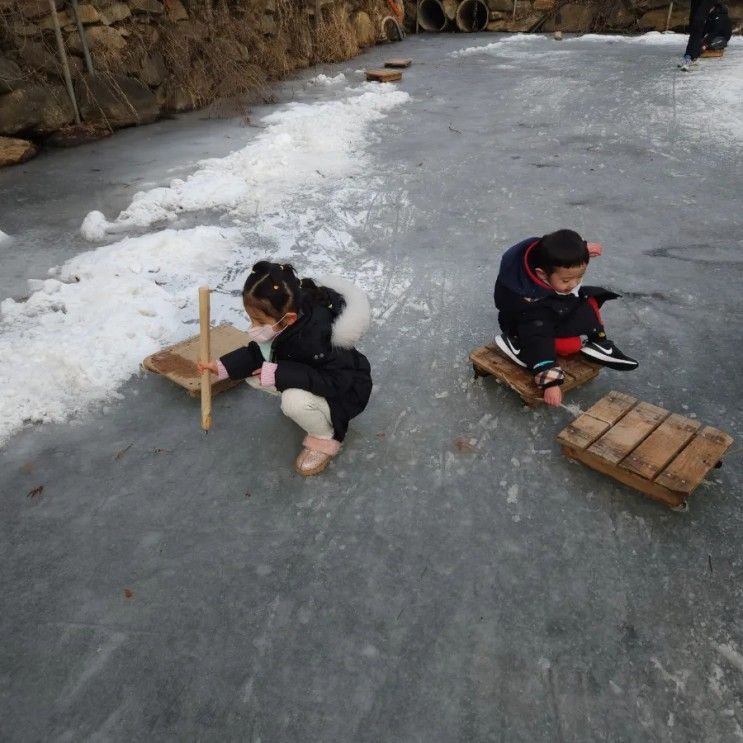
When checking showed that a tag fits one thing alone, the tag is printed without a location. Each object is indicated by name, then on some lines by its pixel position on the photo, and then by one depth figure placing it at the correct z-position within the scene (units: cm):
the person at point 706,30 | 841
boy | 252
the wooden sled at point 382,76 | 928
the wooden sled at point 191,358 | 288
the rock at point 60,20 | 653
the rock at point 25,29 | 629
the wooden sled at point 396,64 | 1052
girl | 220
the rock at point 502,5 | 1490
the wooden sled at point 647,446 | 216
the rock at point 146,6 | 742
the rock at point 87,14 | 681
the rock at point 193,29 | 802
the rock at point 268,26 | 935
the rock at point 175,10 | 788
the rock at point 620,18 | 1359
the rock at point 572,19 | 1404
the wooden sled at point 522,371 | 267
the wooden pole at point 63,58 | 637
